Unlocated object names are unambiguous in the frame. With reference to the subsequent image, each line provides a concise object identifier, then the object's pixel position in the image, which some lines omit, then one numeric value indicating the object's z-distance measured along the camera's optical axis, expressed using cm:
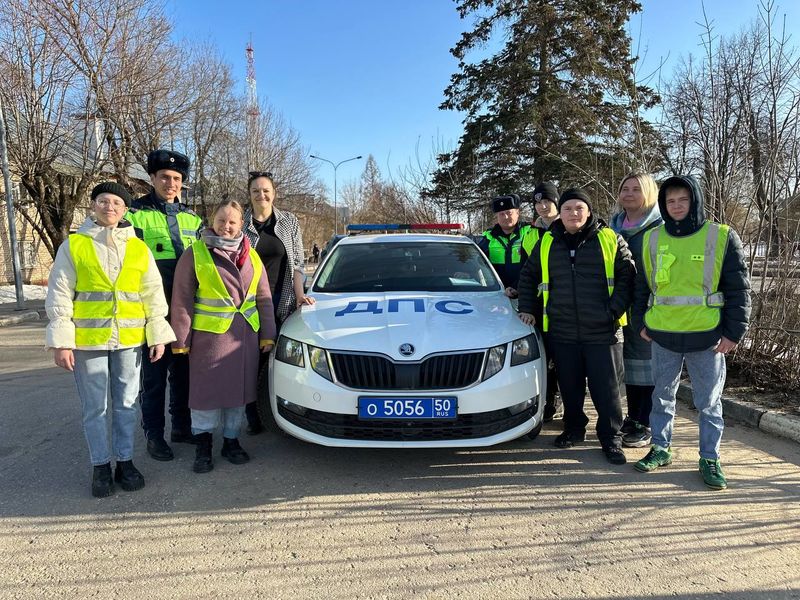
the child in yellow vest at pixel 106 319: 293
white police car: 308
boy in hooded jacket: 310
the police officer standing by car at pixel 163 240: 372
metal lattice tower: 2481
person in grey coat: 390
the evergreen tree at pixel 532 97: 1691
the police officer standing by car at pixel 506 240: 491
